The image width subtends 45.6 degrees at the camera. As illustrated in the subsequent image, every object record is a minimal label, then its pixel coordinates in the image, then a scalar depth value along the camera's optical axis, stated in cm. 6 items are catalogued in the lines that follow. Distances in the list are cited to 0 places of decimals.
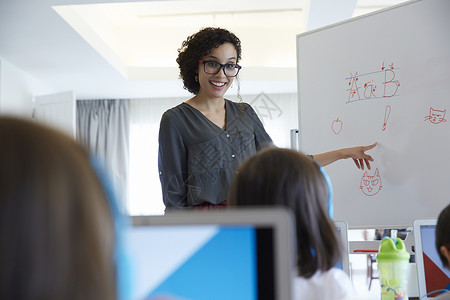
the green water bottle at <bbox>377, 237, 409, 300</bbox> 163
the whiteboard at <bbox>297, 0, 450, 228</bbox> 210
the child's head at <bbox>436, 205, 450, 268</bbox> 128
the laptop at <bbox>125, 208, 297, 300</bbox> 46
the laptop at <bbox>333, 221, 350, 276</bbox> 166
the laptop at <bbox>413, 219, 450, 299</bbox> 163
